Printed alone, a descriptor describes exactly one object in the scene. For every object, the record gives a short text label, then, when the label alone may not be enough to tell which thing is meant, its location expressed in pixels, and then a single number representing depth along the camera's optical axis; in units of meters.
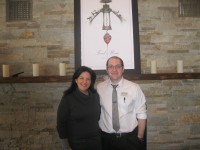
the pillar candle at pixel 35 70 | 2.56
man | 1.96
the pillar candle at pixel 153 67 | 2.59
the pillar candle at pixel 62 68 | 2.56
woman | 1.70
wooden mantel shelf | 2.53
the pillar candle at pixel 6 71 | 2.57
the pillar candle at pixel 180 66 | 2.60
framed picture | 2.67
